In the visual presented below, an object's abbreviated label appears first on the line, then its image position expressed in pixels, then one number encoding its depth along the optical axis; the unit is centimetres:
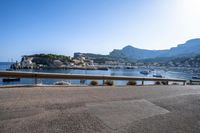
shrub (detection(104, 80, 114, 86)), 1157
